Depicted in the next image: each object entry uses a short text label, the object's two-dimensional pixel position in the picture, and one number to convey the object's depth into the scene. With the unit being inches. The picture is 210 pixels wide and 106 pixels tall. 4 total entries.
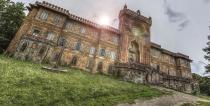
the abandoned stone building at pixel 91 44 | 561.6
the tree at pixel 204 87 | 915.7
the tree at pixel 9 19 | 630.5
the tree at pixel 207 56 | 514.2
